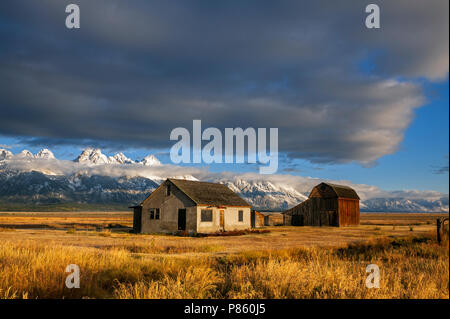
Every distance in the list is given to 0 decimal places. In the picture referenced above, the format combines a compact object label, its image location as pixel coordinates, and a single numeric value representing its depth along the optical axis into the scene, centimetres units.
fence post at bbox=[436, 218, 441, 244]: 1905
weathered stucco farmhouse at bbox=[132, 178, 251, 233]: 3709
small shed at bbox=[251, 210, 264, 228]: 5041
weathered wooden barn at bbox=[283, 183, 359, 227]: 5778
